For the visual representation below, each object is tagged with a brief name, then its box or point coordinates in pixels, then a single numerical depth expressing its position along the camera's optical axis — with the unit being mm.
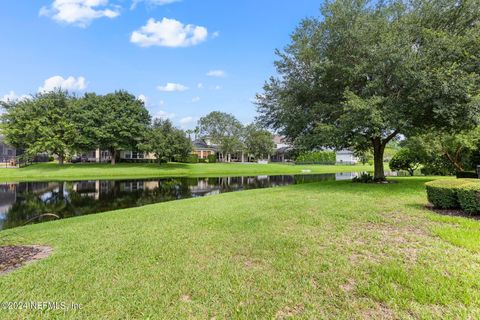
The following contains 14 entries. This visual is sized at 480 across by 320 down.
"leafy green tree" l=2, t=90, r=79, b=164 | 33469
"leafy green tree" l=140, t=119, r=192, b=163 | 36719
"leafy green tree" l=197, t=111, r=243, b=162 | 56344
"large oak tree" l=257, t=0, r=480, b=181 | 10867
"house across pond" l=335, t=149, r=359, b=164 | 60469
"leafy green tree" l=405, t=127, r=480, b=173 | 16266
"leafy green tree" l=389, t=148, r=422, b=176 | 25828
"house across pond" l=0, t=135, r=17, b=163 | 47406
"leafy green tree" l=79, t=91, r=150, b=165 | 36125
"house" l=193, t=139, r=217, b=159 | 59281
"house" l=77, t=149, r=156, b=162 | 49656
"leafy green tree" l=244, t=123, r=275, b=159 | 56375
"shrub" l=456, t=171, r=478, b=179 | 13470
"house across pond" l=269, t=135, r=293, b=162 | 63906
